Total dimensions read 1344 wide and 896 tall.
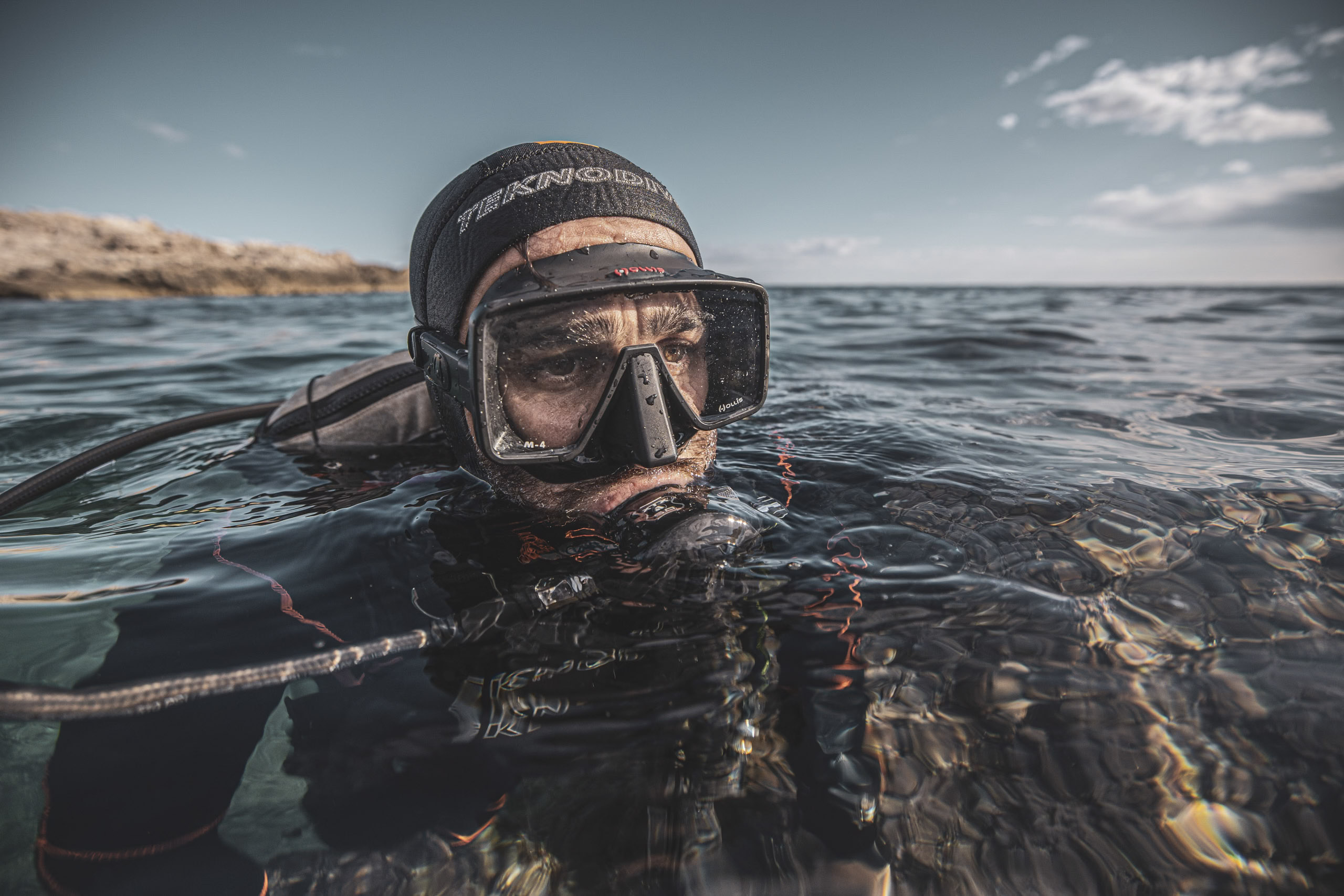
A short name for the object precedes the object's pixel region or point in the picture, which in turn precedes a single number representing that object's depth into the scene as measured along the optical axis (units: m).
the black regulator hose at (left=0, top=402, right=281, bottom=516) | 0.34
